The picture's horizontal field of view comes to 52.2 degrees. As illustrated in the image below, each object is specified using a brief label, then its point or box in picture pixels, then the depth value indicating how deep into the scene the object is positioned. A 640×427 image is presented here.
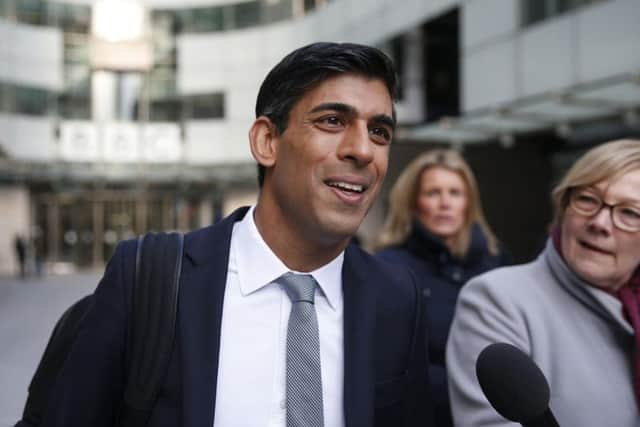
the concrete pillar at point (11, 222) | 24.67
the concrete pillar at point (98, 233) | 25.83
